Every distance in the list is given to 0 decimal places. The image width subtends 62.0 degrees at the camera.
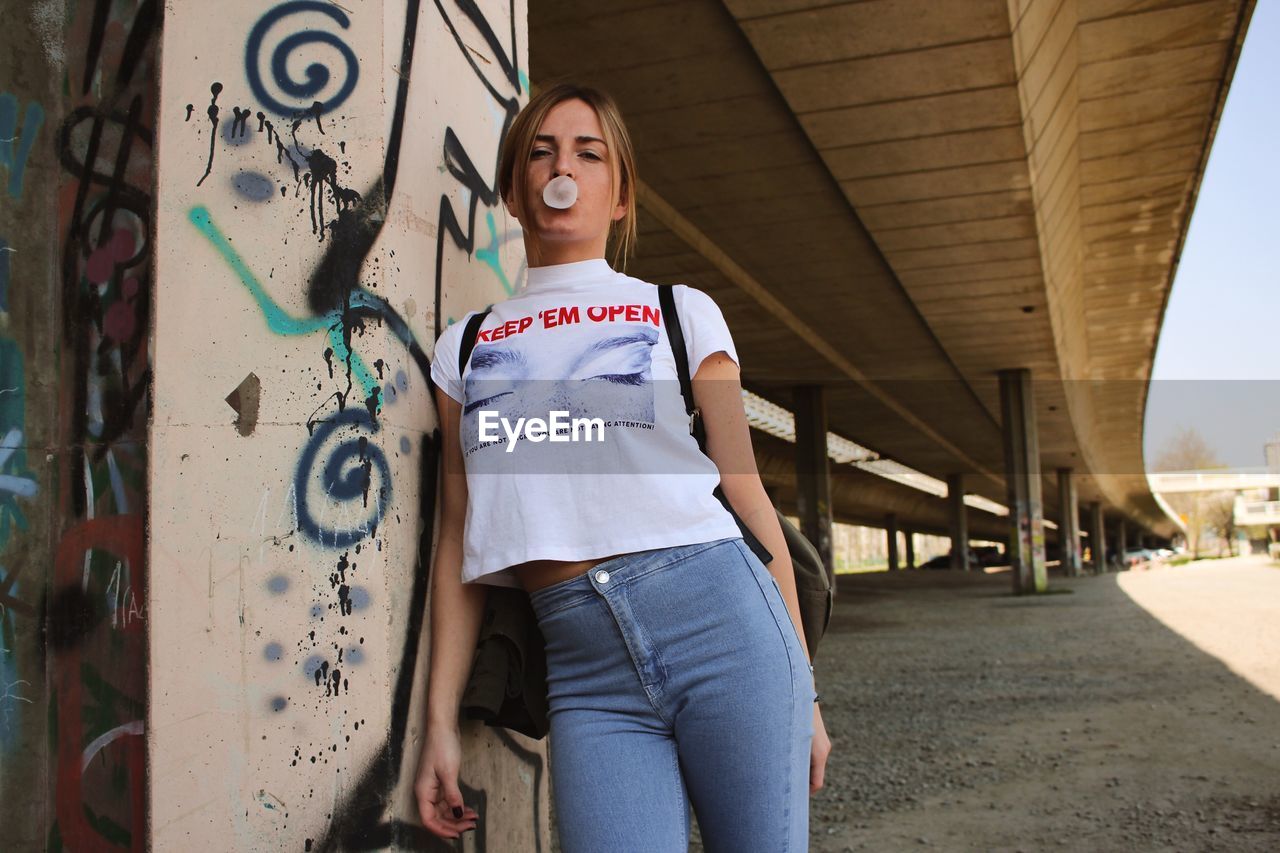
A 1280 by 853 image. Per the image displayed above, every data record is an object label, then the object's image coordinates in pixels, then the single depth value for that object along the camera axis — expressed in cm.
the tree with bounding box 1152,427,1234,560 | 8512
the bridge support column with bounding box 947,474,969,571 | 4628
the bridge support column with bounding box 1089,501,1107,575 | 5349
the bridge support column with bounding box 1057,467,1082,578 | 3900
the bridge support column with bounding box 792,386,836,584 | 2727
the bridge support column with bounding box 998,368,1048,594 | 2412
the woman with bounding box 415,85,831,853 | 173
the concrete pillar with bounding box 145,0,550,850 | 203
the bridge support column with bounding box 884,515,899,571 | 6406
